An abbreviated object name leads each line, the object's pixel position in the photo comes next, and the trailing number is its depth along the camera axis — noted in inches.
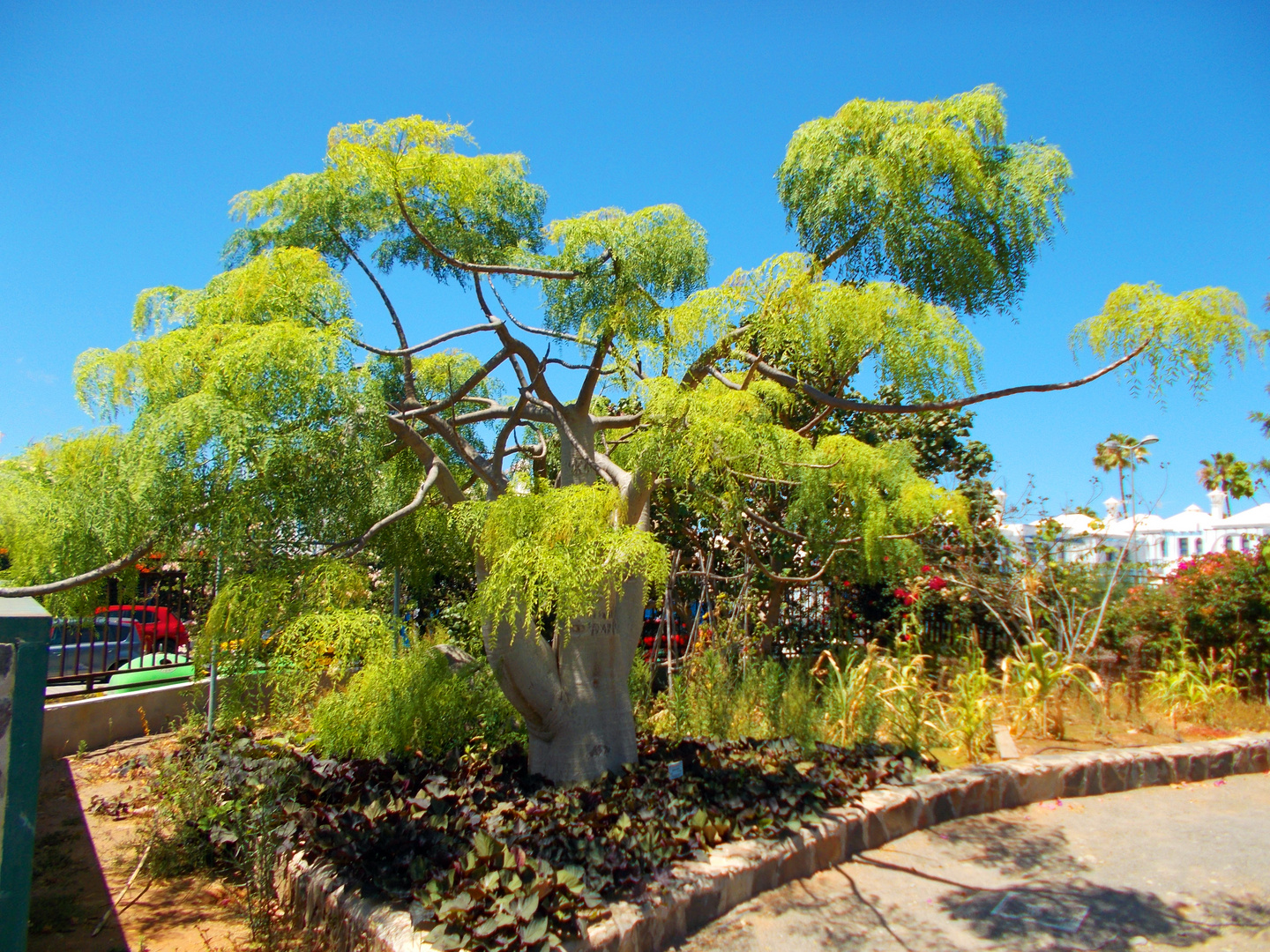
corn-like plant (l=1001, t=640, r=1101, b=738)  269.0
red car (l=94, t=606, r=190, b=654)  310.2
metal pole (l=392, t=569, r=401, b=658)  267.9
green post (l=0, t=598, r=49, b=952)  94.2
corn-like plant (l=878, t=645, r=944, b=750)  250.2
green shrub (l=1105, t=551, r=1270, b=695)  331.6
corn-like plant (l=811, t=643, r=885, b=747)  254.2
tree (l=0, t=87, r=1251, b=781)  140.3
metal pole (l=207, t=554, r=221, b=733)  229.3
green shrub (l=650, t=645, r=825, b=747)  260.7
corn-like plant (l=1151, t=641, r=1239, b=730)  294.0
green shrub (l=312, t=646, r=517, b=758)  203.2
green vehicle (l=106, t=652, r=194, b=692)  302.2
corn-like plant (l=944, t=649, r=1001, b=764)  245.6
